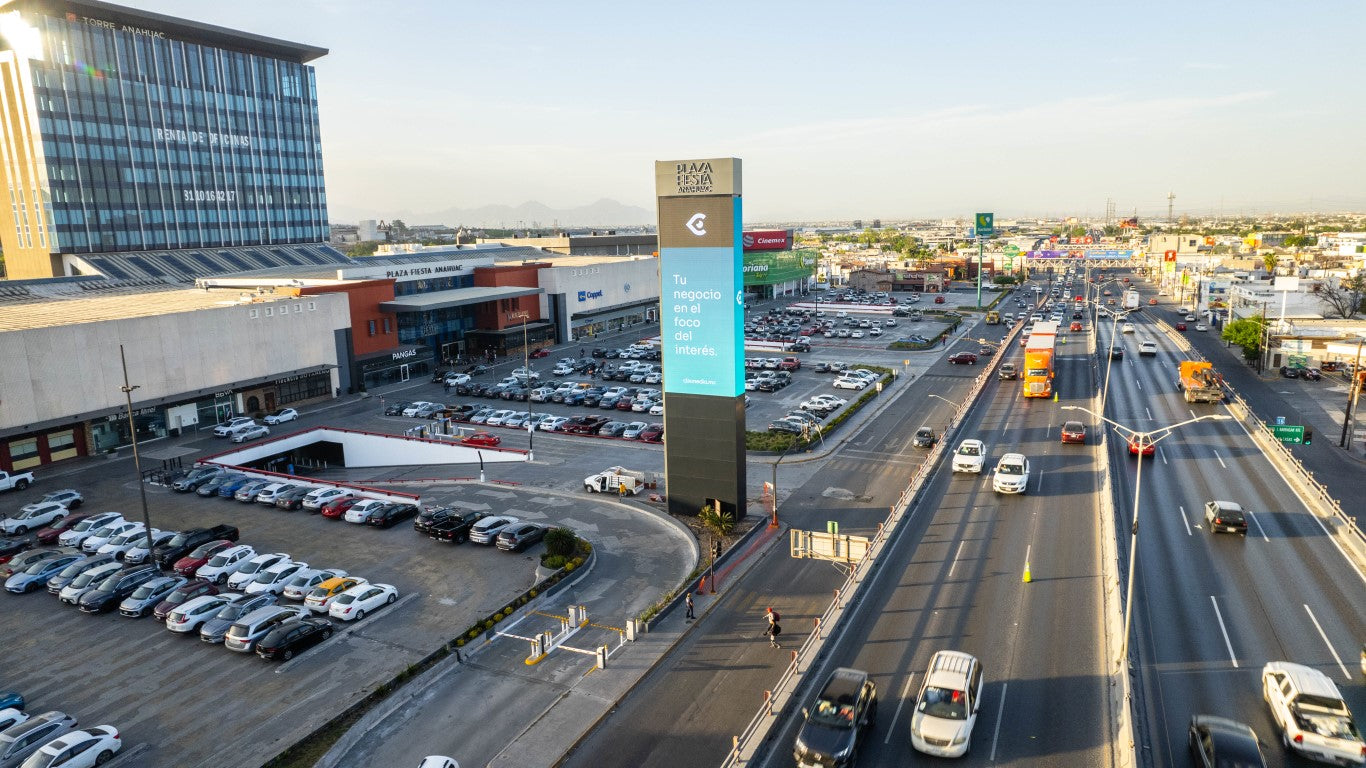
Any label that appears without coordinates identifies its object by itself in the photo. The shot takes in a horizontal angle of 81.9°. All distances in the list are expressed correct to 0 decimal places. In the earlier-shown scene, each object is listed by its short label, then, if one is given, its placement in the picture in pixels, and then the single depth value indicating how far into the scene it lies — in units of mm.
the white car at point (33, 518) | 43469
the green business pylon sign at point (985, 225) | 162000
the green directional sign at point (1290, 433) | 47147
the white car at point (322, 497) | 45844
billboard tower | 39906
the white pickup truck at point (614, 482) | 47719
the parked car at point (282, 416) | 65000
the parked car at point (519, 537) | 38969
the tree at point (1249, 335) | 82938
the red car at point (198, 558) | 37656
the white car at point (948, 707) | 20562
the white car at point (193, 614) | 31391
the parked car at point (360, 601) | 32094
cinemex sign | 151875
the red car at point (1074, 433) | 51938
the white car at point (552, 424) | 64500
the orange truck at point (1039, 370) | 68125
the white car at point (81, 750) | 22562
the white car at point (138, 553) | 38906
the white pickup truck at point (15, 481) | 49750
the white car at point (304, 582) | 34000
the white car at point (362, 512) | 43656
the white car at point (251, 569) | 35469
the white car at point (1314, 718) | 20297
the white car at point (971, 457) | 45281
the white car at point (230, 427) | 61312
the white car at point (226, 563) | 36594
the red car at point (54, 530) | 42188
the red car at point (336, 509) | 44656
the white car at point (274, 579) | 34906
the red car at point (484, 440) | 58762
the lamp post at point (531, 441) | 56781
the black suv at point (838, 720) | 20172
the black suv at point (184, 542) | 38750
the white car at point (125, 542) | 39688
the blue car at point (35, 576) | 36000
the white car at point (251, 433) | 60344
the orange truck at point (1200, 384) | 64125
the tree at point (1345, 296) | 100375
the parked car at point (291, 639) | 29031
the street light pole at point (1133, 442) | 23781
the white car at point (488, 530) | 39906
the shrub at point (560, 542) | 37406
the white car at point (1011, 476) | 41438
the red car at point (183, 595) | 32625
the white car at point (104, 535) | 40406
